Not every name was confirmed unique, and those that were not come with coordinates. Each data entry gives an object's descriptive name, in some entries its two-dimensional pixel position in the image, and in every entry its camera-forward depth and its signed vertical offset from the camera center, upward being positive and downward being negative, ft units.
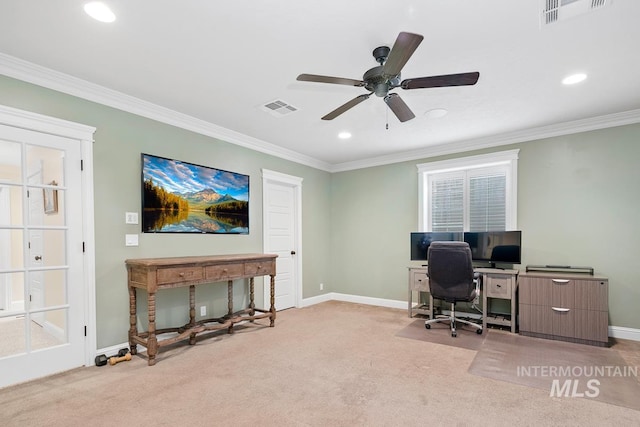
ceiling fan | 5.93 +2.94
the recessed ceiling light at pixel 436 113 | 11.47 +3.51
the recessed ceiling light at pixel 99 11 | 6.24 +4.02
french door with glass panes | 8.19 -1.30
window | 14.44 +0.70
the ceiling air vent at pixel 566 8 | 6.12 +3.96
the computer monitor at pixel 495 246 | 13.17 -1.68
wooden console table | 9.51 -2.37
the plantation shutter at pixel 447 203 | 15.83 +0.22
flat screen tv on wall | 11.08 +0.39
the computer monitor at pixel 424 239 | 14.77 -1.51
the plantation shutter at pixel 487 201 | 14.67 +0.28
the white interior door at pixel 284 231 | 15.88 -1.23
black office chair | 12.13 -2.63
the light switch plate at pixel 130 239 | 10.39 -1.03
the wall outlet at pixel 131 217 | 10.43 -0.30
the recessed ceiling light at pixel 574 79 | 9.02 +3.74
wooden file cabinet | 10.93 -3.64
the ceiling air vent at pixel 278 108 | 10.94 +3.59
